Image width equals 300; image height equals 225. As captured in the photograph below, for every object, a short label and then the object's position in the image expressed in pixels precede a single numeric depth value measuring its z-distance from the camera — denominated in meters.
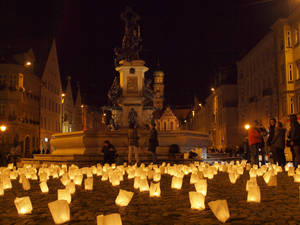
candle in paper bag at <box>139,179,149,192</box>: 8.68
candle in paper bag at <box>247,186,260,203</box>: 6.79
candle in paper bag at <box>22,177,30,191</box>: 9.44
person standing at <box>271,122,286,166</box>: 14.84
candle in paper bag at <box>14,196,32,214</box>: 5.92
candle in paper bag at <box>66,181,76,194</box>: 7.93
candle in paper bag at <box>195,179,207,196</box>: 7.41
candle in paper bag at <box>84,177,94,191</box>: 9.08
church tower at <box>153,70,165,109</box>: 148.12
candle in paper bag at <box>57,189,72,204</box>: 6.64
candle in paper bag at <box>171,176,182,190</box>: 9.03
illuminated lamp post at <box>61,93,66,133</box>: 73.25
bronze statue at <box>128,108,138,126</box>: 29.72
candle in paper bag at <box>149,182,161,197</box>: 7.55
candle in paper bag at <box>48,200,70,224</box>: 5.09
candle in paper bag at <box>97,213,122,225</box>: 4.17
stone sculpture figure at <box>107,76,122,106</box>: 30.47
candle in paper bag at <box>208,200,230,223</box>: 5.07
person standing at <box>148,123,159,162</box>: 18.67
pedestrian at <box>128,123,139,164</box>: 18.86
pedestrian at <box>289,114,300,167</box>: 14.03
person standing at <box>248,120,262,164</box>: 16.25
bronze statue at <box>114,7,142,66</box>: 30.81
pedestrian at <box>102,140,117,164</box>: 17.81
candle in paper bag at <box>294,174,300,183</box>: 10.39
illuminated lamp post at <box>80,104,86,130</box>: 89.46
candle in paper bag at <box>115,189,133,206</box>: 6.43
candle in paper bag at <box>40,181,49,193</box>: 8.91
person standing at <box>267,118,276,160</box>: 15.20
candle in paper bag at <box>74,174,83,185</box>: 10.14
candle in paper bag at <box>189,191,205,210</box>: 6.02
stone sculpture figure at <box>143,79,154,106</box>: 30.25
